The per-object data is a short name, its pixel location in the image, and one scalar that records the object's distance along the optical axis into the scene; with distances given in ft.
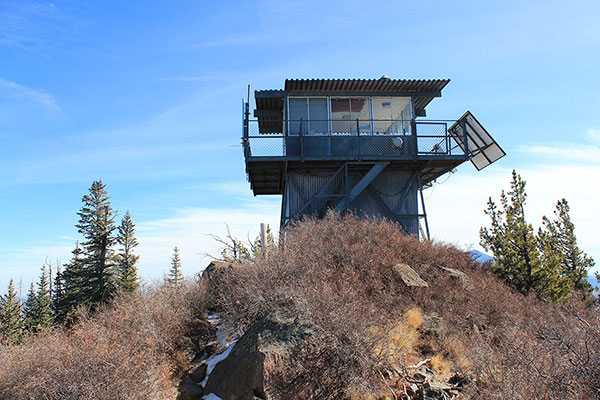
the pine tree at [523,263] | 41.45
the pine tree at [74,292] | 98.07
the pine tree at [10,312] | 107.24
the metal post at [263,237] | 35.19
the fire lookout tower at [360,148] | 50.37
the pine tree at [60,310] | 99.14
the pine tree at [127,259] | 106.63
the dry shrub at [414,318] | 27.31
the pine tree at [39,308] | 118.32
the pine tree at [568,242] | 78.12
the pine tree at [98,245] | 99.14
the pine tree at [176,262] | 204.64
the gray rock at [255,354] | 20.03
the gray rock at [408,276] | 31.55
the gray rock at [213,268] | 37.83
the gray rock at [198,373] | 24.59
